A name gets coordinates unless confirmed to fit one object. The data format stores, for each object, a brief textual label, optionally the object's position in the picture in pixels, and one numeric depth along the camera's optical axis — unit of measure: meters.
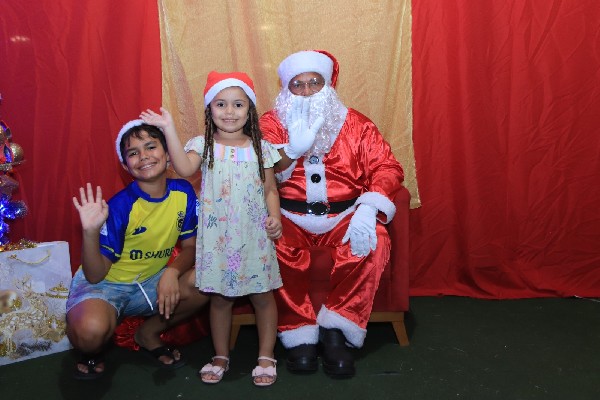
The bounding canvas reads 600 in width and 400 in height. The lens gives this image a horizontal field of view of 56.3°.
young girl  2.10
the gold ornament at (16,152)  2.43
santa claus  2.31
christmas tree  2.41
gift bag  2.34
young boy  2.10
